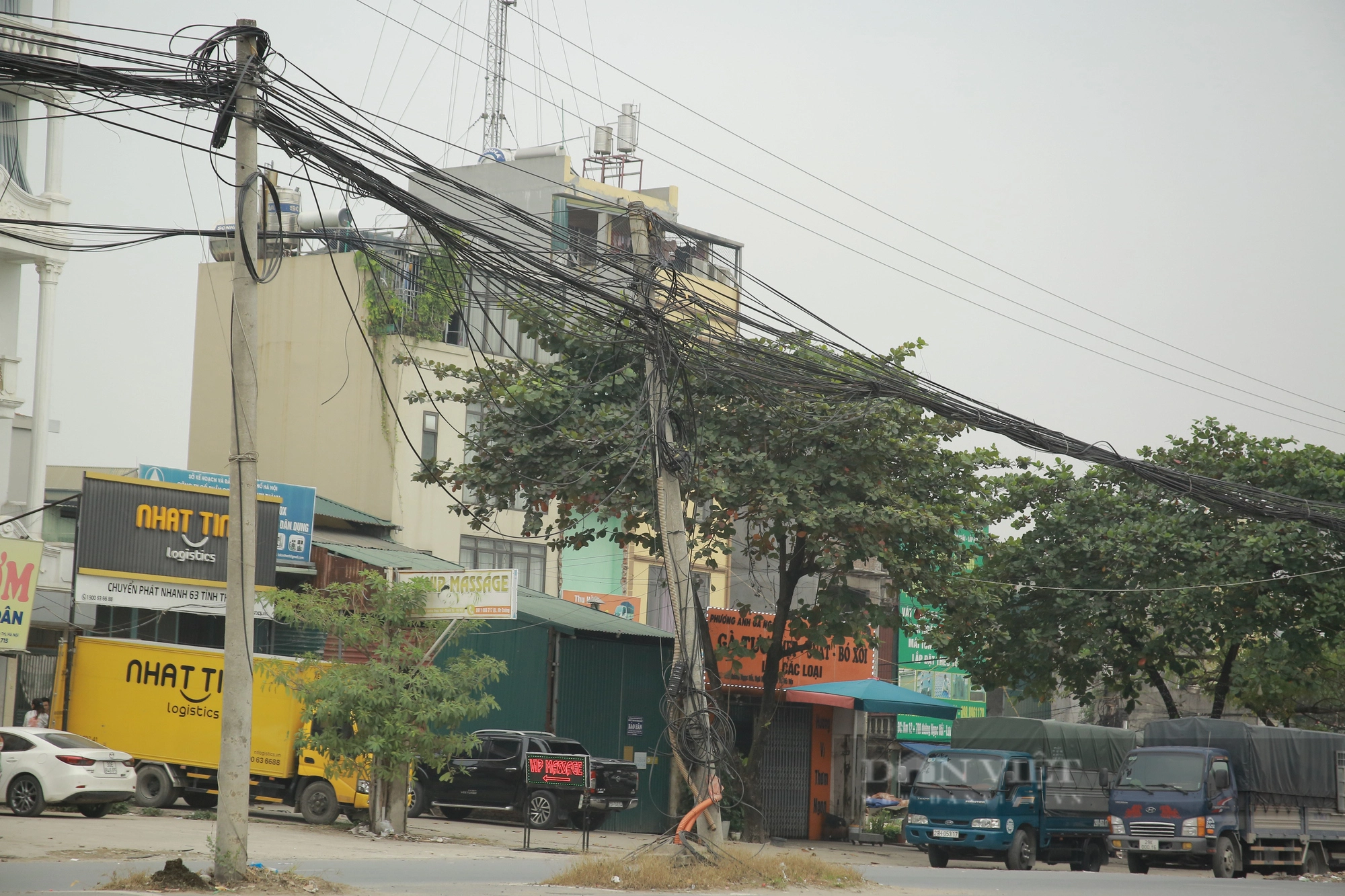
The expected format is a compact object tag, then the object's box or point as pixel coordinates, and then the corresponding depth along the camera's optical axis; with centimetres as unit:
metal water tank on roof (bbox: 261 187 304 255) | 3831
